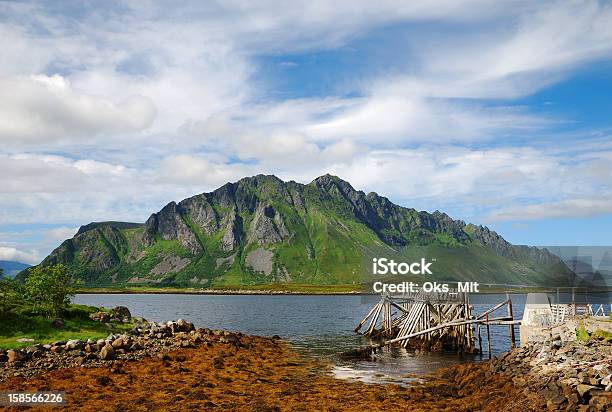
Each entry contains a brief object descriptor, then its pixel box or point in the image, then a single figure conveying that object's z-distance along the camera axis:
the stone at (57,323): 39.07
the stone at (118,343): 34.50
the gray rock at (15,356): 28.00
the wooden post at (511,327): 43.05
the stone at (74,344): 32.17
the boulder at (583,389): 19.61
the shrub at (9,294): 40.44
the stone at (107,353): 31.51
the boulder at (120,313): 55.45
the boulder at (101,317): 49.24
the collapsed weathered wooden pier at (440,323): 47.44
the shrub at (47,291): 41.84
